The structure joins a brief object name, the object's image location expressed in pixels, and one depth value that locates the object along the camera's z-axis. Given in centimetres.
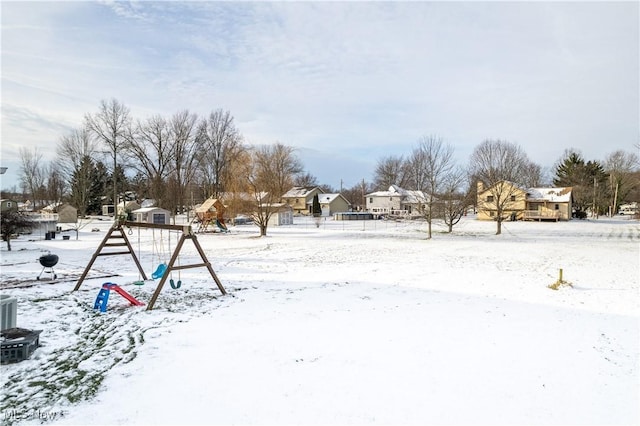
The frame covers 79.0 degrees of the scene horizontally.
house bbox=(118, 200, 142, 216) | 5592
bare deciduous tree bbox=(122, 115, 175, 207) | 5494
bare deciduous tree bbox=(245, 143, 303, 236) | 3062
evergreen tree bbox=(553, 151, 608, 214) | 6031
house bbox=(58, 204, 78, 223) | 4375
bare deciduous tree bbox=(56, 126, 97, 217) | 5884
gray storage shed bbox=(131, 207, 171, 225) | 3856
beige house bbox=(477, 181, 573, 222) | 5062
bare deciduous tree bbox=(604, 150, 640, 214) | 6538
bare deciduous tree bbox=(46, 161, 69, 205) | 6540
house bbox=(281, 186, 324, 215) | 7312
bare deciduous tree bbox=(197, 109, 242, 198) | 5978
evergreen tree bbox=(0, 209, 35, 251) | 2123
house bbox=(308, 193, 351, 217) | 7206
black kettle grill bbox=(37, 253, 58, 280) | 1129
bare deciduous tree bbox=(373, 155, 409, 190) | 9069
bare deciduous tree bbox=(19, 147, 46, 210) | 6800
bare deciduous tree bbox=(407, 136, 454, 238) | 3281
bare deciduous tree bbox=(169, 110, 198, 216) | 5731
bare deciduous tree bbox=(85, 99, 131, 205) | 5341
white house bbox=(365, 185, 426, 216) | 6669
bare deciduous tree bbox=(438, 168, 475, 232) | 3331
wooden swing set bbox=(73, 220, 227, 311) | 877
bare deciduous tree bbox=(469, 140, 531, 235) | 4094
